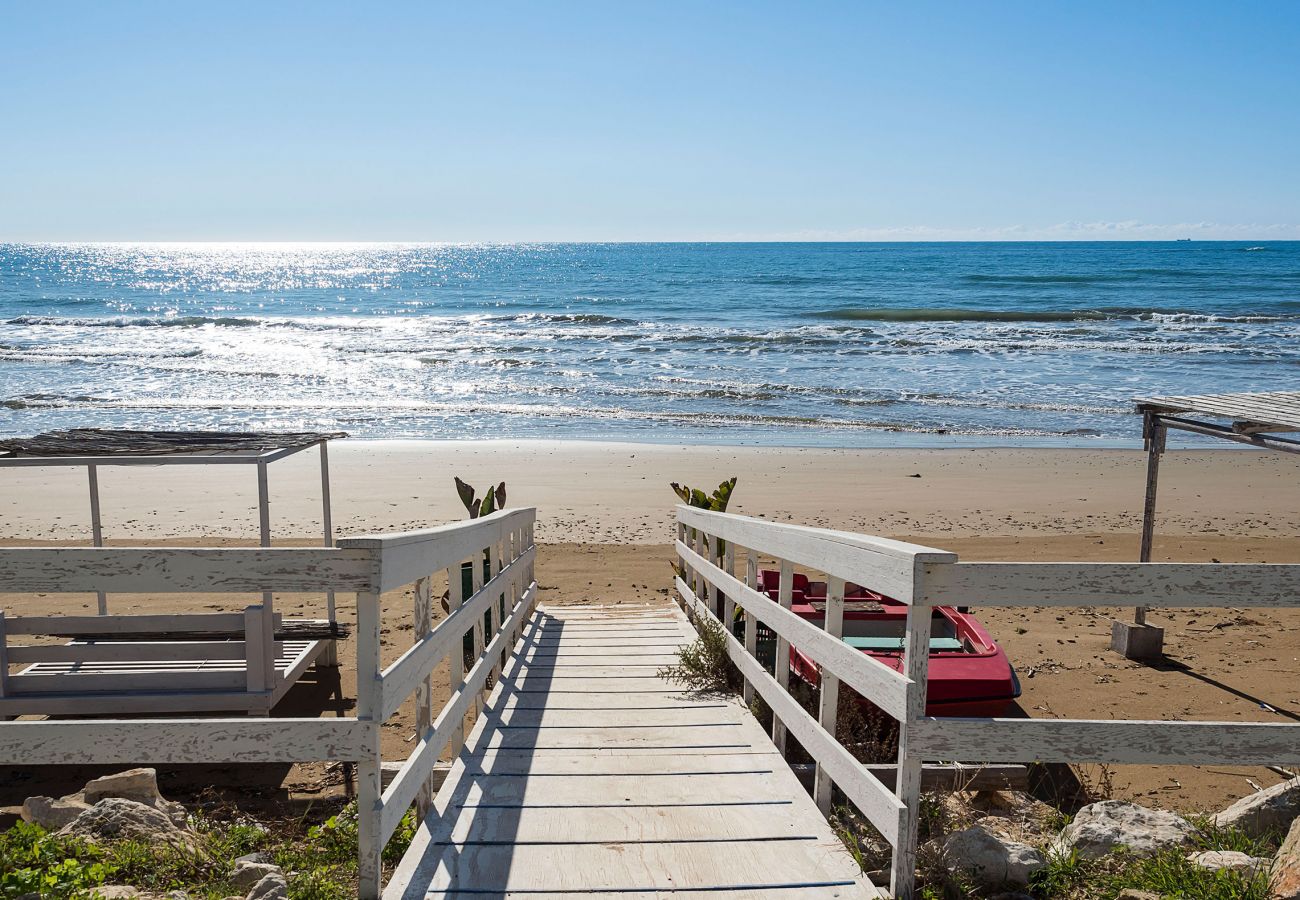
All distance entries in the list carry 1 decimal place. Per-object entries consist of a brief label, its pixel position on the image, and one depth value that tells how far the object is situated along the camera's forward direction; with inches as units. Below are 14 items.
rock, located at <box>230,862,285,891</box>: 130.4
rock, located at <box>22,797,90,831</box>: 163.8
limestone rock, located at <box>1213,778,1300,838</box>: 155.9
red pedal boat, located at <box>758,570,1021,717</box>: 213.3
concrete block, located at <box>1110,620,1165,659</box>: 302.2
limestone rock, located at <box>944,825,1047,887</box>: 127.5
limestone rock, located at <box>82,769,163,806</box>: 171.5
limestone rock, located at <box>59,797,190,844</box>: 145.9
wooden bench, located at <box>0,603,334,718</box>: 240.7
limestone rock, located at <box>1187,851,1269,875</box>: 124.7
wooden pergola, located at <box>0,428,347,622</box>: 260.4
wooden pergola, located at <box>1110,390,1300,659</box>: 274.5
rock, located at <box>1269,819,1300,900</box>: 116.4
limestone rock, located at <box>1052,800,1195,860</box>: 137.0
